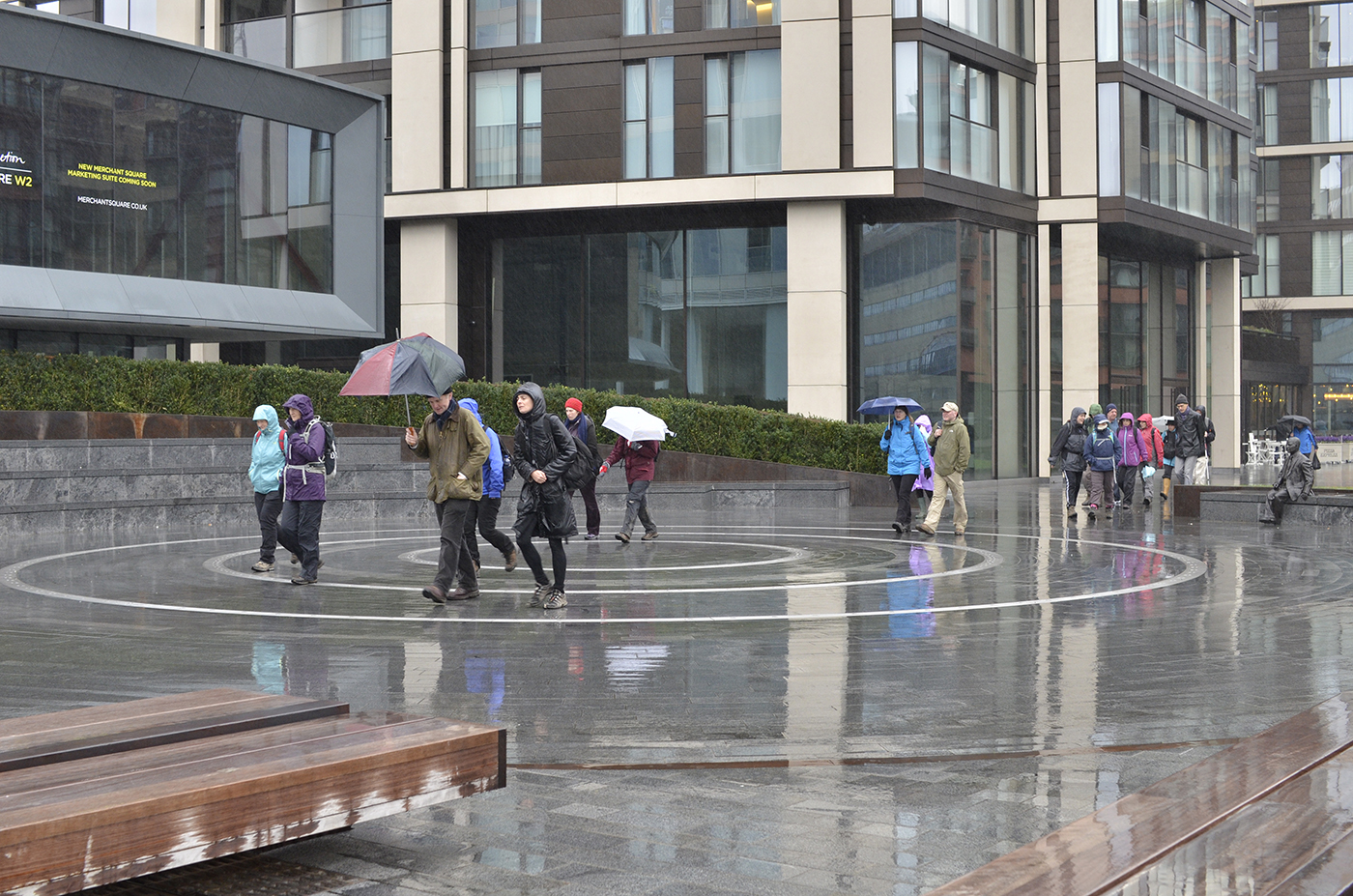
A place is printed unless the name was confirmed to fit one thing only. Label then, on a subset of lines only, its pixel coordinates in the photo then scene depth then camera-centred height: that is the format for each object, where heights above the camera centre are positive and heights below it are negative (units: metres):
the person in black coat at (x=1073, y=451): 22.91 -0.30
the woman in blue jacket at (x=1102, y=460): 23.34 -0.45
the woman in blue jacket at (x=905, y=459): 19.91 -0.36
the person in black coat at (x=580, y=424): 17.53 +0.13
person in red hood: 25.88 -0.24
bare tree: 67.00 +5.65
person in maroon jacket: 18.61 -0.54
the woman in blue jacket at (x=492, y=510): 12.70 -0.67
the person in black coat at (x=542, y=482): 11.35 -0.36
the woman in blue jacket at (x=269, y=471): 14.31 -0.34
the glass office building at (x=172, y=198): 23.53 +4.33
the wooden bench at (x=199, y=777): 3.46 -0.92
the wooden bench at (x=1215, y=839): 3.62 -1.12
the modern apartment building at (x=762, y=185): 32.12 +5.79
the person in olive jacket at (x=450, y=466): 11.68 -0.25
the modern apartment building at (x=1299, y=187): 65.56 +11.30
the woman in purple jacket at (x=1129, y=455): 24.91 -0.39
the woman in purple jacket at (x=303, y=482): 13.41 -0.43
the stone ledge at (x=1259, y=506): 20.86 -1.15
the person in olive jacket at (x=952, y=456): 19.84 -0.32
